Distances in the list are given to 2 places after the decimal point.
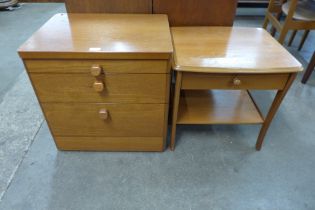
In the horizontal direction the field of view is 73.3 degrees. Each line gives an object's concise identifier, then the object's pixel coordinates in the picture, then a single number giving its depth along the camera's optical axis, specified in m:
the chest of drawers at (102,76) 0.81
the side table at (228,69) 0.87
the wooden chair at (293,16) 1.68
